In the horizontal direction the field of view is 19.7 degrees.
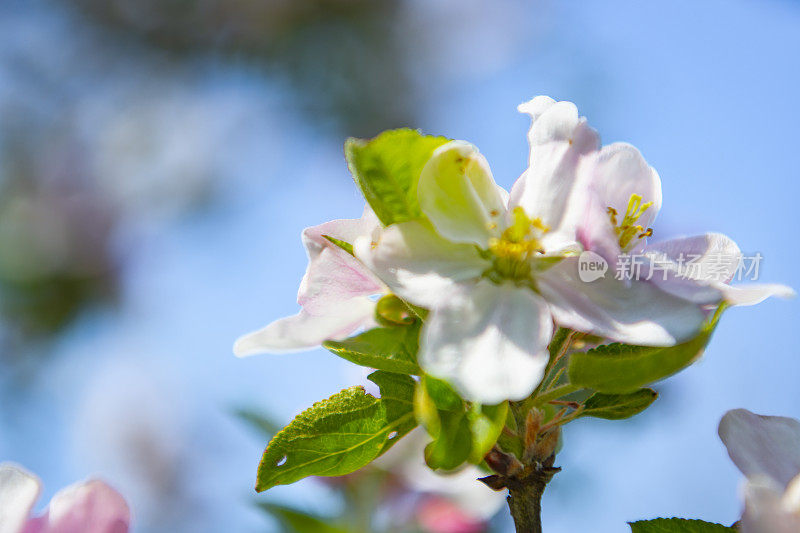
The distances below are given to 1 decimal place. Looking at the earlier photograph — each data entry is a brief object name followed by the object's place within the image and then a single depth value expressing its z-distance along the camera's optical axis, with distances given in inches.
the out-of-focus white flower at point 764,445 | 11.3
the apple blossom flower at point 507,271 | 11.0
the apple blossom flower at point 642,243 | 11.1
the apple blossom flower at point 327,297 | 11.6
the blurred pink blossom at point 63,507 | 11.6
